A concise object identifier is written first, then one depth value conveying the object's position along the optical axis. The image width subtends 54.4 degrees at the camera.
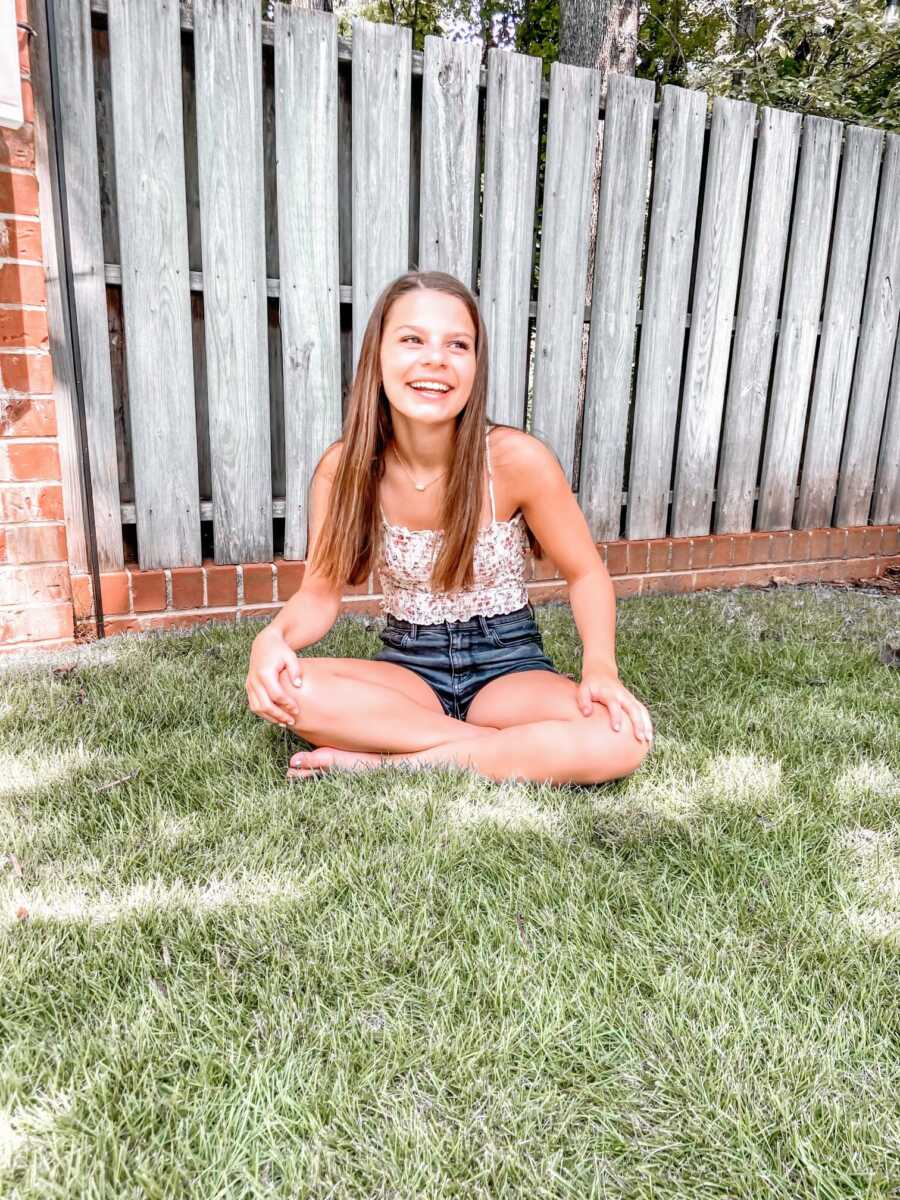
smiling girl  1.94
